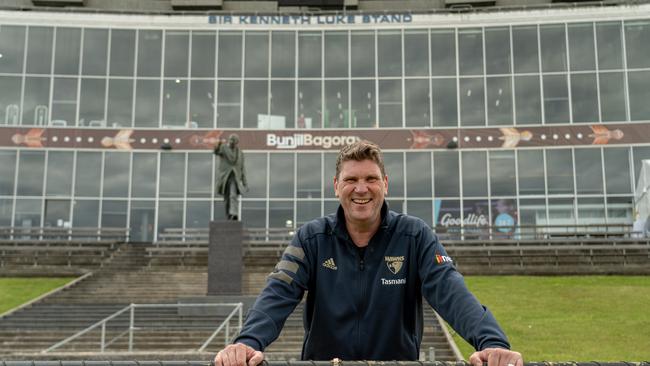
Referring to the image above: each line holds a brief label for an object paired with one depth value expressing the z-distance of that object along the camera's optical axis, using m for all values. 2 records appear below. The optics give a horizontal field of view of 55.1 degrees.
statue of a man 18.47
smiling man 2.82
